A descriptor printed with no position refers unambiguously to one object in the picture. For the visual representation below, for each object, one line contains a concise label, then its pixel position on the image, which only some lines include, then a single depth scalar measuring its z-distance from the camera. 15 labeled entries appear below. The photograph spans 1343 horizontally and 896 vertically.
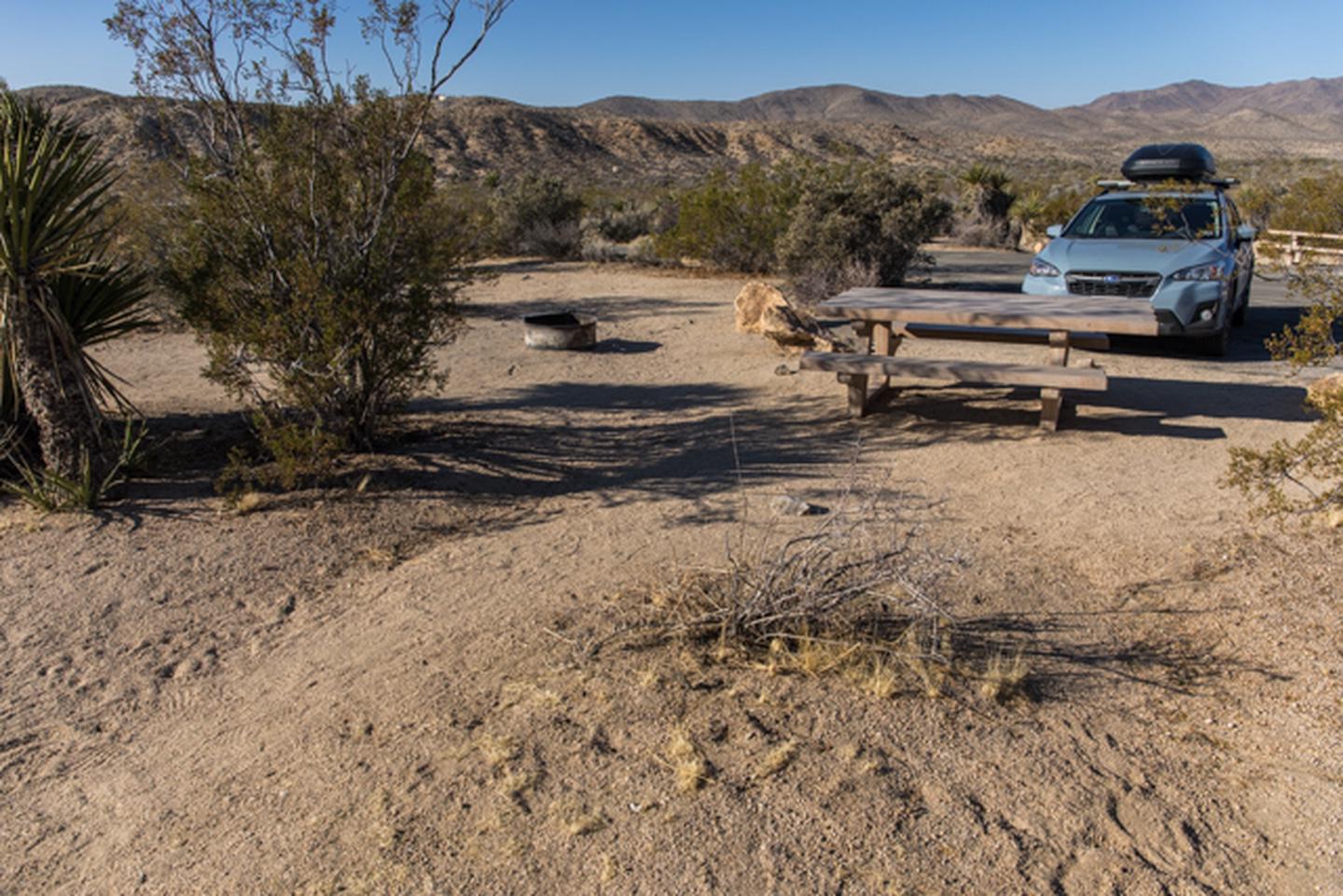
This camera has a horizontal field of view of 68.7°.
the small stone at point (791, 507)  5.52
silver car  8.89
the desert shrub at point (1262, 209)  10.05
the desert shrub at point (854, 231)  13.52
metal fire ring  10.39
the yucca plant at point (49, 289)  5.29
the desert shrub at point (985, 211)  23.19
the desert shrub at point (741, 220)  15.99
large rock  9.91
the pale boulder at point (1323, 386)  6.44
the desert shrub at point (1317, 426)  4.09
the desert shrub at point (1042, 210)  22.75
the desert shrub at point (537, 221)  19.89
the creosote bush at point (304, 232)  5.85
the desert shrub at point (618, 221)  22.02
